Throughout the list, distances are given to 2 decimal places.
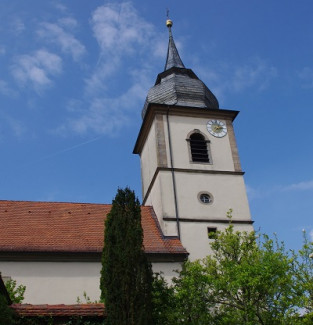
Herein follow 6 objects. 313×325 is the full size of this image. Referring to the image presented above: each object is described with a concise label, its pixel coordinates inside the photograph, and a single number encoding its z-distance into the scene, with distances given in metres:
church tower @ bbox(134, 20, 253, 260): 21.12
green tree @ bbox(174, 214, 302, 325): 12.72
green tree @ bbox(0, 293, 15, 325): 9.83
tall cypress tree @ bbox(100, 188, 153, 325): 10.67
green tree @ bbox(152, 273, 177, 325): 12.17
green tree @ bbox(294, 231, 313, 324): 12.94
